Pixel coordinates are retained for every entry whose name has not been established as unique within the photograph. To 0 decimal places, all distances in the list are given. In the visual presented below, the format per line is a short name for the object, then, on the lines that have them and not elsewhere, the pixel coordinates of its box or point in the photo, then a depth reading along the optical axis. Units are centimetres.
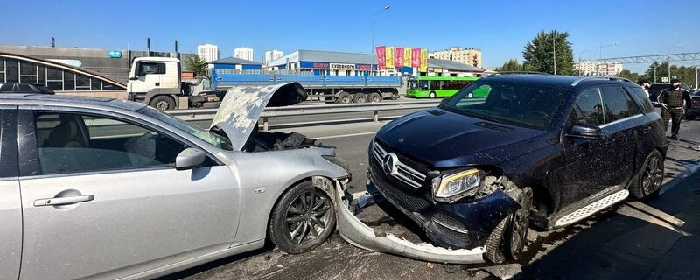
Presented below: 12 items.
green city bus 3916
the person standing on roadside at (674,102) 1001
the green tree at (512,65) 8428
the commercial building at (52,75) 2928
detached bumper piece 320
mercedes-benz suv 304
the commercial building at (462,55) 13825
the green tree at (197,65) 5256
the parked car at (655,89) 2430
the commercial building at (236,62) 5262
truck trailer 1823
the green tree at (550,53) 6062
